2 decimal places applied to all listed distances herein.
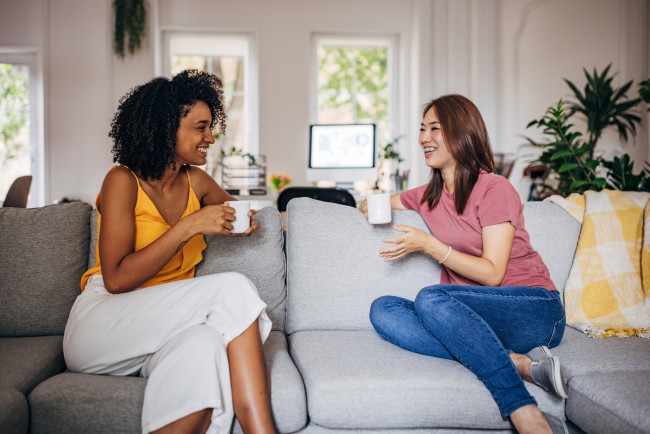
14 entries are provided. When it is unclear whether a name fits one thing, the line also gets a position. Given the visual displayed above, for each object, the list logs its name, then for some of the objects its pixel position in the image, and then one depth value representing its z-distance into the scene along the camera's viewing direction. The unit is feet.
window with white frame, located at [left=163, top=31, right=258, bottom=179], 18.04
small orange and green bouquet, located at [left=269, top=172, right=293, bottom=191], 13.45
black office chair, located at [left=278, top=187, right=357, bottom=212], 8.74
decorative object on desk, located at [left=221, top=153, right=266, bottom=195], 12.30
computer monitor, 13.29
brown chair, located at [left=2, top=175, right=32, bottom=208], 12.30
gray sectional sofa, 4.10
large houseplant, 7.92
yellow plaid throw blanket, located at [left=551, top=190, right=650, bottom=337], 5.82
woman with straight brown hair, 4.33
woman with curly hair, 3.85
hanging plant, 16.55
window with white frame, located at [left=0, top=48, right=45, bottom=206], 16.75
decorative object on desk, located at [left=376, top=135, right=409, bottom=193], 18.61
